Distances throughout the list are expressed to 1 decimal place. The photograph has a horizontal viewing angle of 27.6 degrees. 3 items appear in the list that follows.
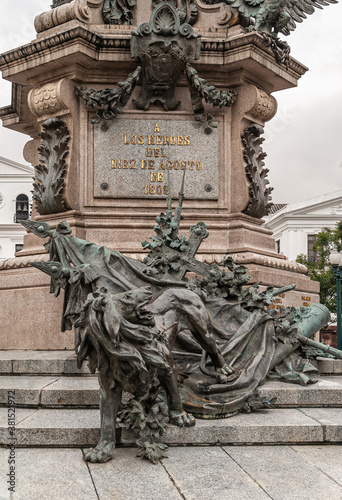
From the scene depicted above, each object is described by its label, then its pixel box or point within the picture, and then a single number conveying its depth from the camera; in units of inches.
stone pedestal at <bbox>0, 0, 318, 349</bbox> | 335.9
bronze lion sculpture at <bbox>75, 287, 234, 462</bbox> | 189.9
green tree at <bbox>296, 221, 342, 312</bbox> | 1286.9
